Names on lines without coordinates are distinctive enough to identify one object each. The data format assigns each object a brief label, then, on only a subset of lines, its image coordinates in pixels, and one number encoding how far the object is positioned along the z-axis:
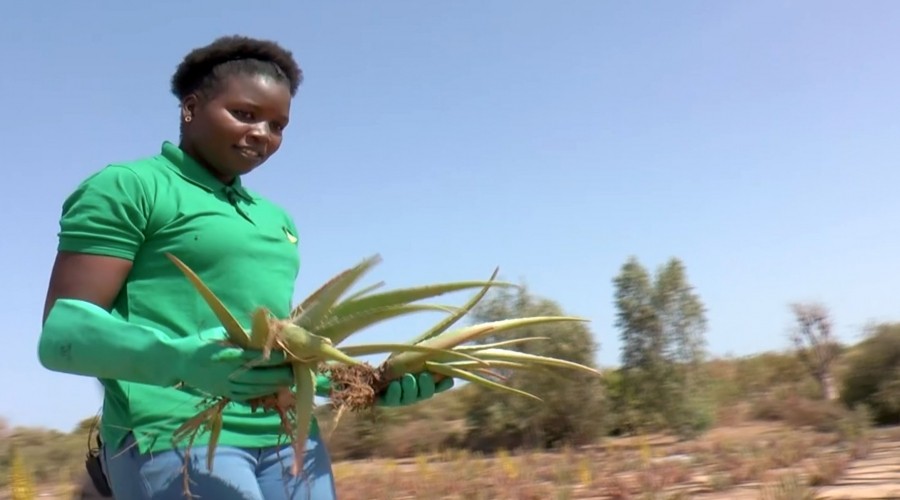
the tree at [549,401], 13.77
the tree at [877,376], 13.24
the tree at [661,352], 13.98
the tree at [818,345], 16.06
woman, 1.33
